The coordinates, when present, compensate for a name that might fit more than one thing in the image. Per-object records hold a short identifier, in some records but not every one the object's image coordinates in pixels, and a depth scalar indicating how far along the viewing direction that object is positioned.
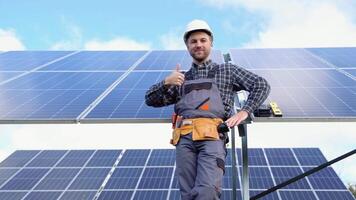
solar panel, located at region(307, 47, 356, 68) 7.70
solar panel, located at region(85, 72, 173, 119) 5.09
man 3.56
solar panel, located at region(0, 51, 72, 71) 8.25
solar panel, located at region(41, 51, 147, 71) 8.11
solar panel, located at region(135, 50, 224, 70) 7.85
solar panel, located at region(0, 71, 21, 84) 7.31
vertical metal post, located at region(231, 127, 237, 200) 5.15
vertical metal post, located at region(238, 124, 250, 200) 4.19
